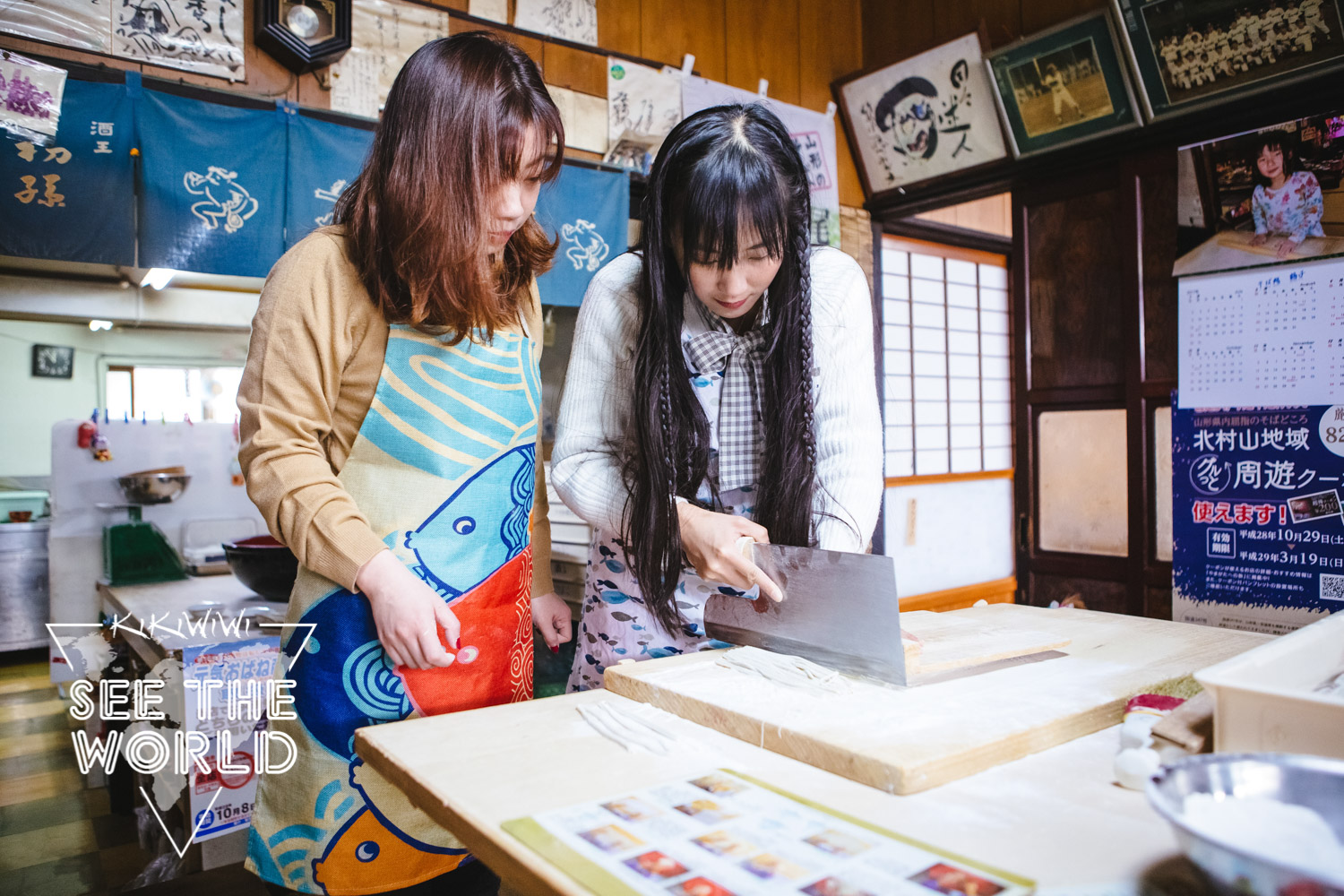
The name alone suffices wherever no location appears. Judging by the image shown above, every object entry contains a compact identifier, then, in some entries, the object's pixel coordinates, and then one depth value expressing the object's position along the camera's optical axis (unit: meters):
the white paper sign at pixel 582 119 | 3.87
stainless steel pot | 5.88
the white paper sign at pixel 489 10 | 3.66
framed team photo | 2.97
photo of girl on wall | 3.02
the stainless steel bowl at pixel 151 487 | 4.56
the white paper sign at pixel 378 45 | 3.37
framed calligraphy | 4.04
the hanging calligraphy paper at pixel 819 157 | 4.48
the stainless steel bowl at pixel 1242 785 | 0.56
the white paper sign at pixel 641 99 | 4.01
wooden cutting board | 0.89
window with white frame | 5.63
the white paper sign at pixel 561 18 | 3.78
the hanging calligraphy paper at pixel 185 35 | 2.94
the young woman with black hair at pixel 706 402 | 1.38
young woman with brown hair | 1.16
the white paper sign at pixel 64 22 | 2.77
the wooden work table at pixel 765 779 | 0.70
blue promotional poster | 3.03
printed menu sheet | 0.65
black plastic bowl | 2.79
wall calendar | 3.01
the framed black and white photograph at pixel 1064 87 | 3.49
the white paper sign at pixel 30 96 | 2.68
